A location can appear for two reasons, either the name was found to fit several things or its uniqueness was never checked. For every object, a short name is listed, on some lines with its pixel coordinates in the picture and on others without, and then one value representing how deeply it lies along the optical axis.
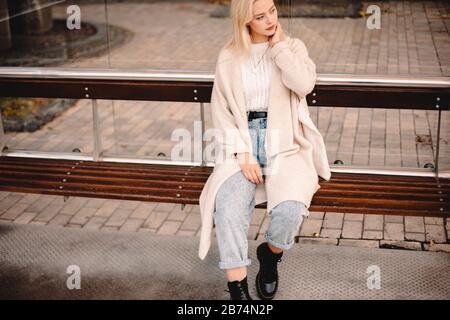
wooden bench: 3.50
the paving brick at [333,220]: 4.62
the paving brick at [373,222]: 4.58
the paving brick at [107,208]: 4.97
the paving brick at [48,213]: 4.92
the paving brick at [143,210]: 4.90
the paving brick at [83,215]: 4.85
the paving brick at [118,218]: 4.79
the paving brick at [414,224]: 4.52
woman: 3.32
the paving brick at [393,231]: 4.43
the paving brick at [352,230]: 4.46
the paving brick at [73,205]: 5.04
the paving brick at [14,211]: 4.95
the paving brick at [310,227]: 4.52
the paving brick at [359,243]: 4.32
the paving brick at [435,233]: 4.38
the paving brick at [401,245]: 4.28
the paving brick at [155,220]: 4.72
